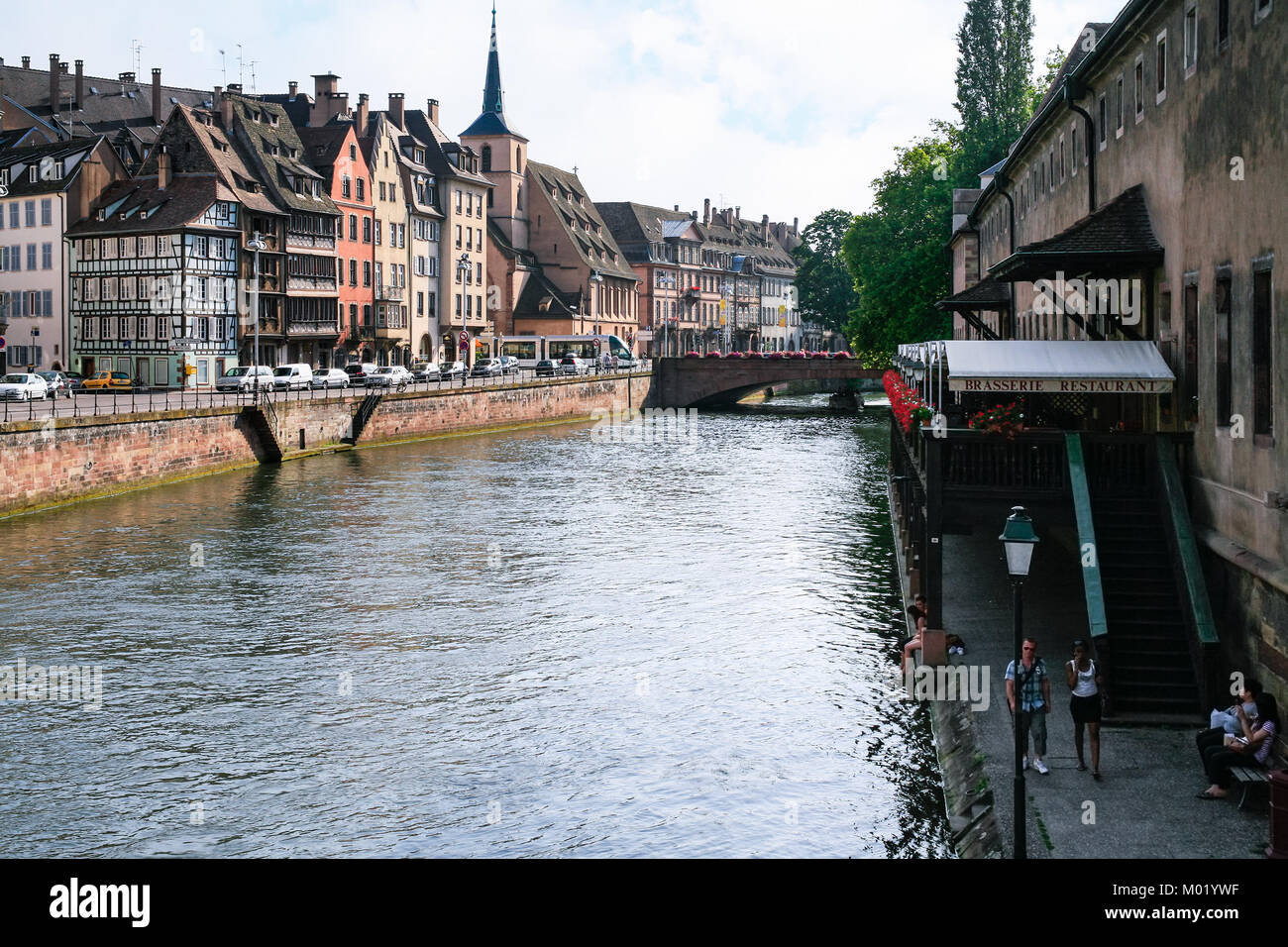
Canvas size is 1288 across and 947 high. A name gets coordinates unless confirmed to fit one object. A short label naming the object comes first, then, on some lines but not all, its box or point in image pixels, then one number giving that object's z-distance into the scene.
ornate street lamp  15.67
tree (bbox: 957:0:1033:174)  84.88
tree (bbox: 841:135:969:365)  73.69
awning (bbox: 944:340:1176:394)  22.42
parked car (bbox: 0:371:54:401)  59.81
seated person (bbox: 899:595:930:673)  23.91
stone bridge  98.86
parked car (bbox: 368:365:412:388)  77.07
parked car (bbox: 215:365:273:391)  69.50
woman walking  17.23
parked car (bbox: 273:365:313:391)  71.44
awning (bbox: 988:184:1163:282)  23.70
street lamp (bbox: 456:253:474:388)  87.85
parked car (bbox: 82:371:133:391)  73.81
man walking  17.48
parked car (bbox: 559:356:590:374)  99.19
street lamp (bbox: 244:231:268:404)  80.18
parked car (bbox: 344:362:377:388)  80.31
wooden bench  15.75
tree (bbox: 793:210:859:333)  126.31
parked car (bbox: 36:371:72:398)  65.74
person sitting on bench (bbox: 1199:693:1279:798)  16.17
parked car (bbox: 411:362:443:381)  84.06
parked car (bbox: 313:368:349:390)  74.25
